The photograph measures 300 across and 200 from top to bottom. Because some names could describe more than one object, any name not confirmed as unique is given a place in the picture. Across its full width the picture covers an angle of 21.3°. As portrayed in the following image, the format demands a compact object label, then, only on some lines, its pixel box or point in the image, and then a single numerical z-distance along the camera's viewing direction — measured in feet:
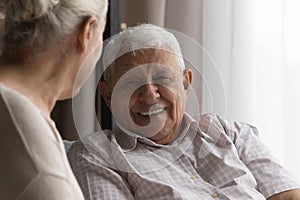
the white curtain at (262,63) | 5.69
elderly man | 4.67
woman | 3.11
